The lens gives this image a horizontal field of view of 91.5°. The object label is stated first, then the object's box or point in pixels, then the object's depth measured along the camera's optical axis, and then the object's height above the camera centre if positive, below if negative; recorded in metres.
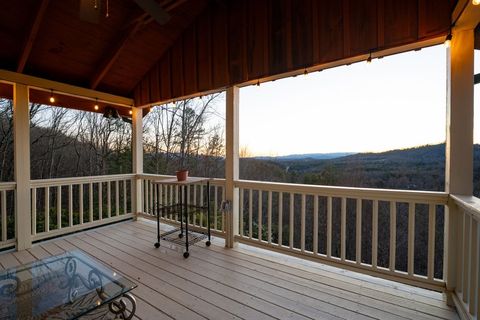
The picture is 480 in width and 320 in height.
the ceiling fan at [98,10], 1.82 +1.20
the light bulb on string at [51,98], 3.53 +0.89
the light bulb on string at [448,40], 1.93 +0.98
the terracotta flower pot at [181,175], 3.23 -0.25
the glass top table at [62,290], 1.45 -0.95
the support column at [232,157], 3.26 +0.00
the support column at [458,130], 1.90 +0.23
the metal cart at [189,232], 3.06 -1.12
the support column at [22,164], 3.16 -0.10
